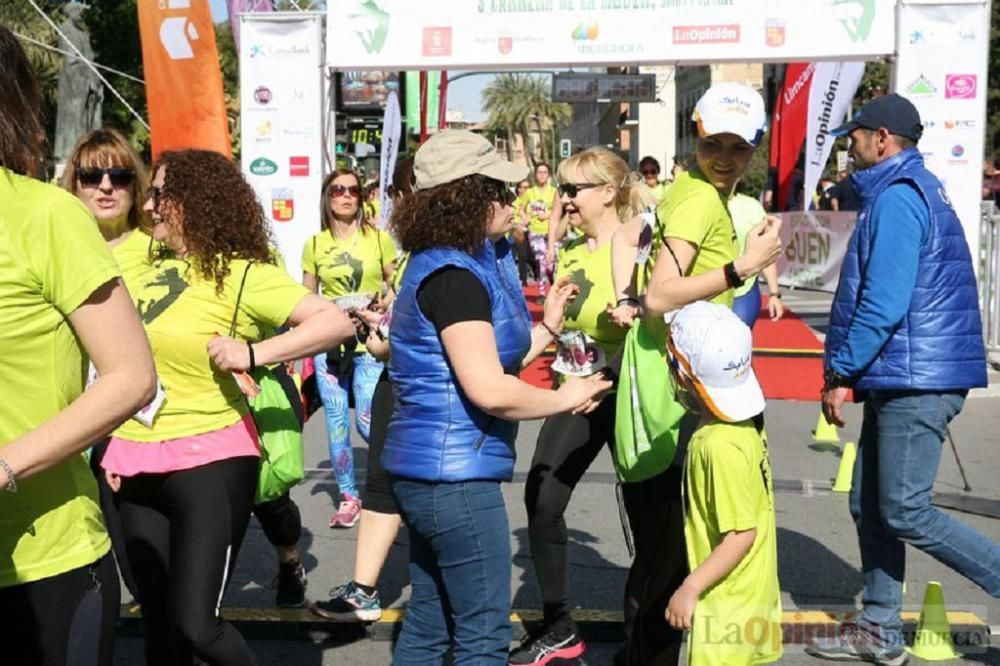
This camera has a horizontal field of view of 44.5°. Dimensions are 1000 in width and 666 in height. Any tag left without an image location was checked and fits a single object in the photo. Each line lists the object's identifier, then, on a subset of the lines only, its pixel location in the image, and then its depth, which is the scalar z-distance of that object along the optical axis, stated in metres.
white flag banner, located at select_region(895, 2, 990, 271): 11.75
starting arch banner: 11.91
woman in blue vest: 3.07
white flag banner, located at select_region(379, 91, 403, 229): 12.16
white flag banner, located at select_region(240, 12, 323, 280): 12.65
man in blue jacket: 4.23
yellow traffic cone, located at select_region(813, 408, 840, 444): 8.50
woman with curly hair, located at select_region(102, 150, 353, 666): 3.49
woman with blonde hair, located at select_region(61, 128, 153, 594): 4.43
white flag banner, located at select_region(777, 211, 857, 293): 17.05
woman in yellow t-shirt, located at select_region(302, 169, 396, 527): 6.71
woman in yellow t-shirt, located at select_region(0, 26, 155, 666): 2.13
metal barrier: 12.62
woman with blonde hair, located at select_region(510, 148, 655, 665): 4.39
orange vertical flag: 9.98
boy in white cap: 3.17
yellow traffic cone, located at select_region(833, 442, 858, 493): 7.07
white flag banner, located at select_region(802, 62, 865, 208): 13.67
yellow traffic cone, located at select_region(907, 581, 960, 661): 4.50
